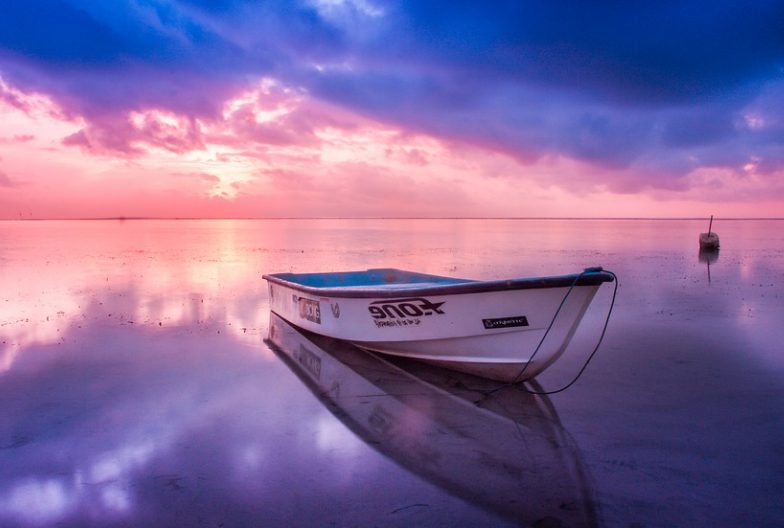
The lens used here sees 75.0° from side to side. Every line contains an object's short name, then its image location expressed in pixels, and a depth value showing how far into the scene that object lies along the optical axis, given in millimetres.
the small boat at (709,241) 33844
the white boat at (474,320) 6219
